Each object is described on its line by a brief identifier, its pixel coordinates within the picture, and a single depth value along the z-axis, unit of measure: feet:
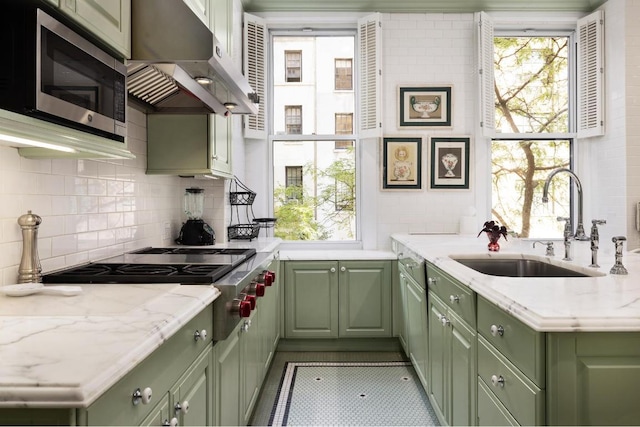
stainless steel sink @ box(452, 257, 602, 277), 7.76
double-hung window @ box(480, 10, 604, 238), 13.41
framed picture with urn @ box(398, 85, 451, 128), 13.11
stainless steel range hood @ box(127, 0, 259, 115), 5.53
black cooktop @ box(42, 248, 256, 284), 5.35
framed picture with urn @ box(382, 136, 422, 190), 13.16
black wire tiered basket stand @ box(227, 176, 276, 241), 11.28
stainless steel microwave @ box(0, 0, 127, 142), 3.60
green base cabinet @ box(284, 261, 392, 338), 11.64
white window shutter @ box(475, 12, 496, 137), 12.65
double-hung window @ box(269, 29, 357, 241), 13.65
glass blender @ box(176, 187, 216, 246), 9.71
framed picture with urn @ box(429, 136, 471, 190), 13.15
